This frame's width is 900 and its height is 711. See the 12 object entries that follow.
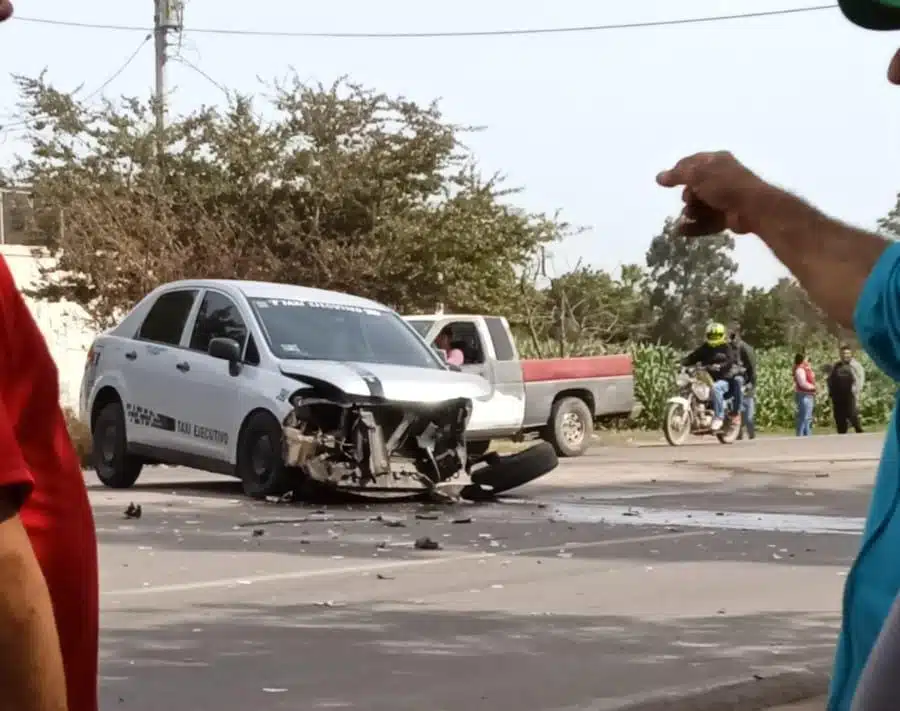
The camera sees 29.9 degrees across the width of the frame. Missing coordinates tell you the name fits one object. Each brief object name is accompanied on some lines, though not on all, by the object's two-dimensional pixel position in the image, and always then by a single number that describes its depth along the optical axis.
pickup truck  21.82
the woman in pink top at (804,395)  30.56
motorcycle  26.06
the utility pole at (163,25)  34.53
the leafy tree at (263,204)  28.66
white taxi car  13.59
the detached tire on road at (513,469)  14.32
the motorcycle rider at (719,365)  26.28
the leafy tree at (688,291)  78.62
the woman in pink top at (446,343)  22.80
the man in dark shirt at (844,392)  31.09
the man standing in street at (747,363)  27.08
